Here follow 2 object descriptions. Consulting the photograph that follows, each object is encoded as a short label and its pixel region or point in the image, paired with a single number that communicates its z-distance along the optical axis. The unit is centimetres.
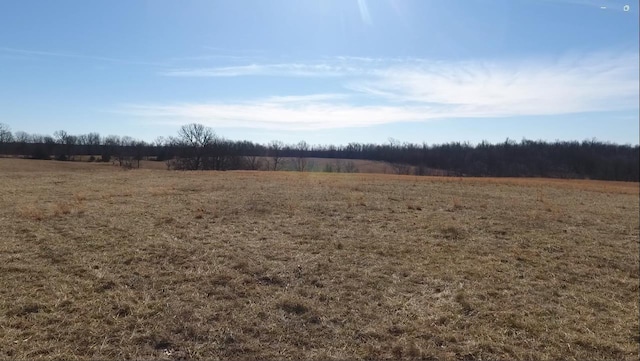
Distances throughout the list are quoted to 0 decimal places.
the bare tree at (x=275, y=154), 9846
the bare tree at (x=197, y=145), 7844
